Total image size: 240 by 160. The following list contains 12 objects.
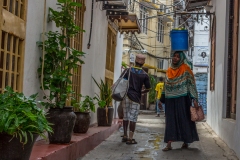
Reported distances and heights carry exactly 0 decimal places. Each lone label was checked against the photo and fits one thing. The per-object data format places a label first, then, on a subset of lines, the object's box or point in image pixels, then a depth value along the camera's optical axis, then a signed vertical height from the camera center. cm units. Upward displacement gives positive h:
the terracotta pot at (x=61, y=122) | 630 -50
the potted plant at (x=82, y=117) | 814 -54
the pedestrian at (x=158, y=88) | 2015 +8
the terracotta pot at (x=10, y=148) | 404 -56
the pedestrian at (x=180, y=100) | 790 -18
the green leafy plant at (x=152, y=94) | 2976 -29
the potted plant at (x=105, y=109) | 1070 -50
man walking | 876 -6
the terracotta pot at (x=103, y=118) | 1069 -71
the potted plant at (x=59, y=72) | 636 +22
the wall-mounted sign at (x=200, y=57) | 3066 +237
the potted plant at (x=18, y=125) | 398 -36
